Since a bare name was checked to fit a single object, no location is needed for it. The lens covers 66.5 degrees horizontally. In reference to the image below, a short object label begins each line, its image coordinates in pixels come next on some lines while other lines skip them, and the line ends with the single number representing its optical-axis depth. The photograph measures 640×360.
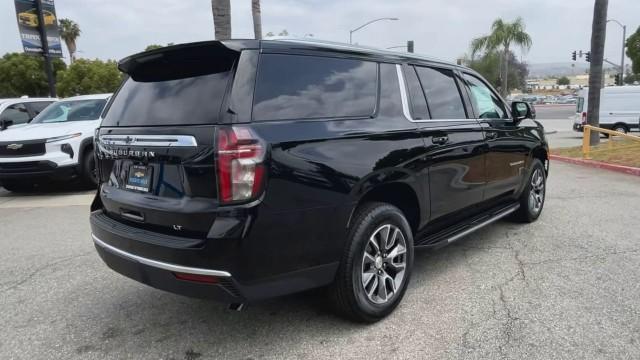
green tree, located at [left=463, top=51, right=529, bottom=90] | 37.79
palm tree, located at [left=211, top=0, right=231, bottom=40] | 10.70
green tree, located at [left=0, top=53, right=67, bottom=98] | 46.28
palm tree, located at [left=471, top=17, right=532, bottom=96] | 31.80
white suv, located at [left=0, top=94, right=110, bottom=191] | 8.50
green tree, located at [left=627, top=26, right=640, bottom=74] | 48.78
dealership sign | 15.82
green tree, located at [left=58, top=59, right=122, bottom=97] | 38.84
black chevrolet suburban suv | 2.67
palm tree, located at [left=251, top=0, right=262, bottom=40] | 17.34
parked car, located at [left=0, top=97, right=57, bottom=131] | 10.88
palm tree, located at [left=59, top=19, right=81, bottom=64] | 55.66
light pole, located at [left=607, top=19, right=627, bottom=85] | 44.33
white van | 20.28
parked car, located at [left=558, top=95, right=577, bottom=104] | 72.44
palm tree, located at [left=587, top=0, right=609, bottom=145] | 13.91
